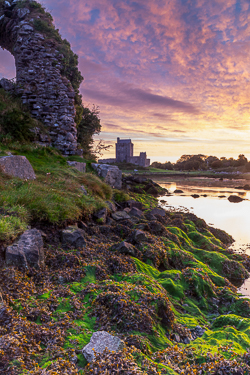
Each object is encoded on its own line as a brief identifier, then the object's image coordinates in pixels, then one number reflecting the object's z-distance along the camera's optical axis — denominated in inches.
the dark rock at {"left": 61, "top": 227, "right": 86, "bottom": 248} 231.3
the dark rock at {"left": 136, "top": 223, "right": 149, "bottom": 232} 340.5
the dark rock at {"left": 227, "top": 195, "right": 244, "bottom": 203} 883.6
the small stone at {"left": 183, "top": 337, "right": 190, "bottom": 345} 150.4
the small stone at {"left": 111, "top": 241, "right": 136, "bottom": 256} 239.0
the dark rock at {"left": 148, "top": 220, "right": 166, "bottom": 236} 347.9
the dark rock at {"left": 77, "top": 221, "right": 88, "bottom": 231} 281.7
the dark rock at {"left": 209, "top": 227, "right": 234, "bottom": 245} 465.7
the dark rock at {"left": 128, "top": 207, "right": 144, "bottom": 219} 426.5
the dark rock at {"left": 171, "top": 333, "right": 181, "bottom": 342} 148.4
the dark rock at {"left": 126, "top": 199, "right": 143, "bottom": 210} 505.9
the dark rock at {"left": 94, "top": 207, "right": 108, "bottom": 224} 319.6
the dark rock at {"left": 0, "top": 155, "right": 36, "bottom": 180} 320.5
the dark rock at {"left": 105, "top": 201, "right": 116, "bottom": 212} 386.4
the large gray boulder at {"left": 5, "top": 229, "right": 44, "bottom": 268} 167.8
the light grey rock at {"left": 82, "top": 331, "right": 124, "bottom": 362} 110.7
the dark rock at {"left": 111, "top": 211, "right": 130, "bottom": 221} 364.2
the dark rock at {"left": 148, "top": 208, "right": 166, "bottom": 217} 491.4
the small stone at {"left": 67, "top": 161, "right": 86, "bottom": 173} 535.6
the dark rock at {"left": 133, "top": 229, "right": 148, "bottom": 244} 279.5
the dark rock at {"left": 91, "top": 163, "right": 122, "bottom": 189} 591.2
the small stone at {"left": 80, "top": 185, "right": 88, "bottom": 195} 371.5
